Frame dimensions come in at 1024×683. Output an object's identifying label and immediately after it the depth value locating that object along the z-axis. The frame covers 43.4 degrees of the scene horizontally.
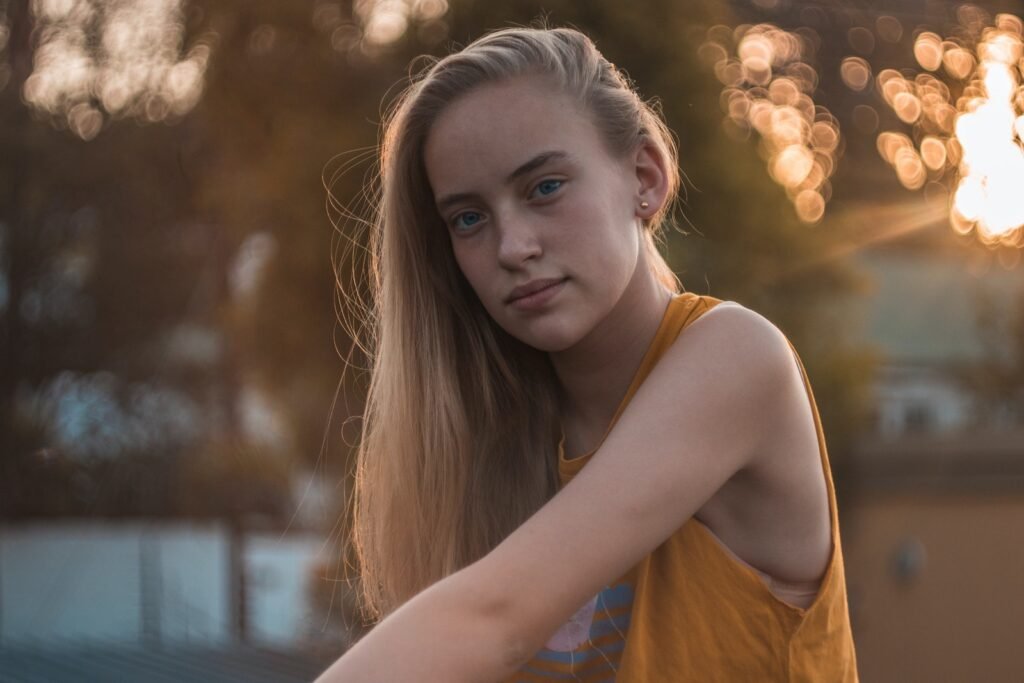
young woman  1.29
